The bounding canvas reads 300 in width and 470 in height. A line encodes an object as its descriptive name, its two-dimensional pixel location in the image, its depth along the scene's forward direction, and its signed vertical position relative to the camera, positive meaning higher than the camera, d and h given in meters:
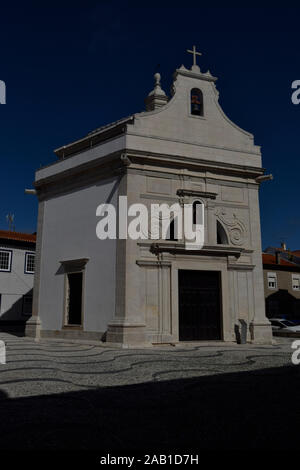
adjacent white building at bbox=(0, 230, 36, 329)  29.47 +2.70
